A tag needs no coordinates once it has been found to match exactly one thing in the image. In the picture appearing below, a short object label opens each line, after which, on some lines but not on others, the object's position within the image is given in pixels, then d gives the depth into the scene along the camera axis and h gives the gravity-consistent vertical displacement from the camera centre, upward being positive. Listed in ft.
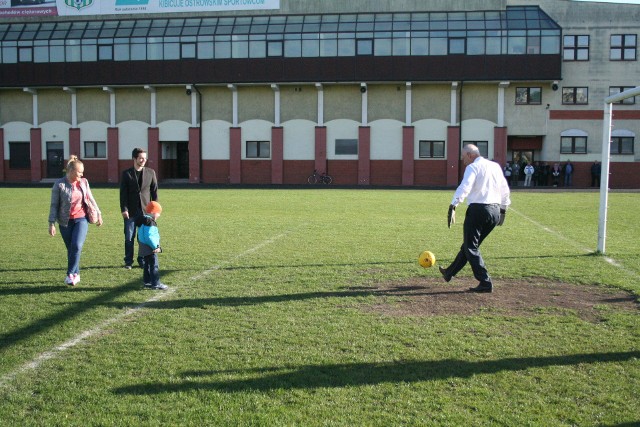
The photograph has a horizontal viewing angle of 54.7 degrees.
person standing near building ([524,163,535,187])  133.39 -0.11
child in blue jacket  27.25 -3.29
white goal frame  37.93 -0.27
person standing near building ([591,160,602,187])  132.16 -0.28
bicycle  139.24 -1.39
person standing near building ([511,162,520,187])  133.69 -0.33
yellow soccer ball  30.68 -4.35
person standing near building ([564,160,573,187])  132.86 -0.30
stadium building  134.31 +19.01
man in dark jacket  32.32 -1.09
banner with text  144.77 +39.43
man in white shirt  26.71 -1.39
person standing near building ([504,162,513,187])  132.80 +0.31
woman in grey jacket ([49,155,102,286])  28.09 -1.93
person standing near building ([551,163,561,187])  133.69 -0.09
